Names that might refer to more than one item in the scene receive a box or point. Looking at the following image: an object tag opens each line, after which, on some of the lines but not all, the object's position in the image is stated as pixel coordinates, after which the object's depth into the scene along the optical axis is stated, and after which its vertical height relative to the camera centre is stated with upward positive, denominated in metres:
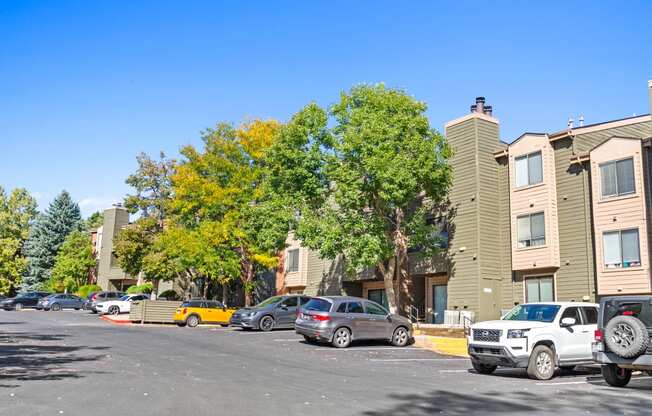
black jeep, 12.12 -0.37
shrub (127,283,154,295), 55.09 +1.37
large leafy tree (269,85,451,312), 26.36 +5.89
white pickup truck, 14.05 -0.52
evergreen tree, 71.12 +7.51
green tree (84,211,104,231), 91.57 +12.54
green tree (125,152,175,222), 51.97 +9.88
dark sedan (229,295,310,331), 26.27 -0.28
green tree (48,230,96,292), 65.31 +3.96
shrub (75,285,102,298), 60.16 +1.33
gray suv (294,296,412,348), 20.39 -0.39
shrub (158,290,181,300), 53.81 +0.89
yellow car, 30.64 -0.34
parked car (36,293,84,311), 48.84 +0.00
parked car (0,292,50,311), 49.00 -0.05
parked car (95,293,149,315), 42.25 -0.18
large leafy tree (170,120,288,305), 35.53 +6.54
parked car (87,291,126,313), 44.62 +0.50
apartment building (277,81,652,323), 24.16 +4.16
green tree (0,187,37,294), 59.16 +7.54
